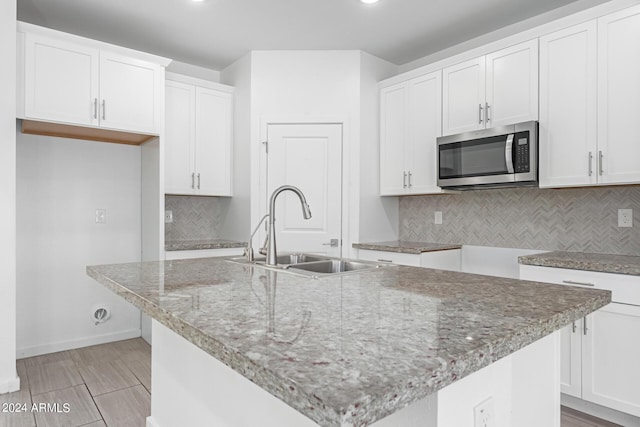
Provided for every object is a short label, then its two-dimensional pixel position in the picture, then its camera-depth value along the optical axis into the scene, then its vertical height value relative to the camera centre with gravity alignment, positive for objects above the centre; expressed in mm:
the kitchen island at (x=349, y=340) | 556 -236
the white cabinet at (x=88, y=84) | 2660 +912
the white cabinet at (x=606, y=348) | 2084 -745
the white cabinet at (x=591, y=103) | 2279 +669
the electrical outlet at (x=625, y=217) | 2535 -32
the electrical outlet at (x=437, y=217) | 3660 -54
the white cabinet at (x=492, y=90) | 2721 +896
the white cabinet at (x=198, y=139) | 3537 +665
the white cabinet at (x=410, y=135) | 3324 +674
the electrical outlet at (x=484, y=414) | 827 -430
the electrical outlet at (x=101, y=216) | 3494 -53
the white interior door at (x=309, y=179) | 3643 +294
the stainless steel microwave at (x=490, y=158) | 2613 +383
